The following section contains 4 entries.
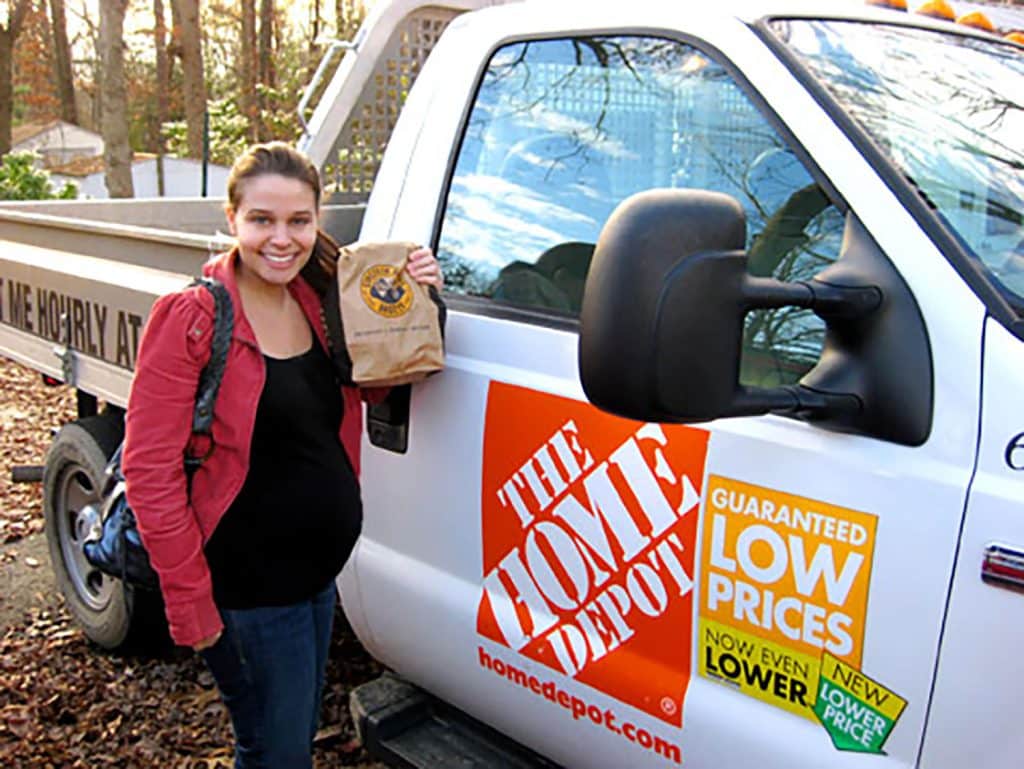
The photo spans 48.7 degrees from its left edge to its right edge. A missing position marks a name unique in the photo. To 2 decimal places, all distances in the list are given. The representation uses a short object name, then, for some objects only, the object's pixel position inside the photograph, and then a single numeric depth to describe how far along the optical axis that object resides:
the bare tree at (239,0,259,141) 28.50
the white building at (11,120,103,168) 39.66
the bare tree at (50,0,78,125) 35.75
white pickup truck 1.68
